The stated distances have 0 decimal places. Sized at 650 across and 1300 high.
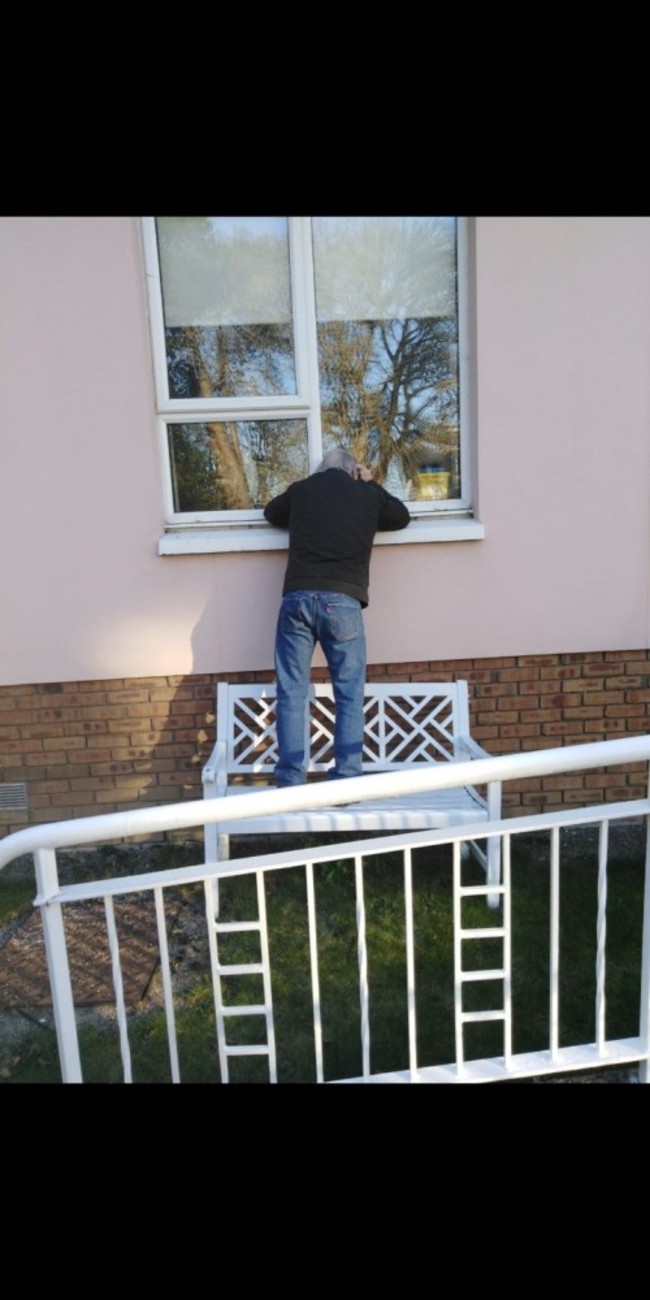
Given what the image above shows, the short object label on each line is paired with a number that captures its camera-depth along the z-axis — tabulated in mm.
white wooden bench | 3332
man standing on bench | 3174
